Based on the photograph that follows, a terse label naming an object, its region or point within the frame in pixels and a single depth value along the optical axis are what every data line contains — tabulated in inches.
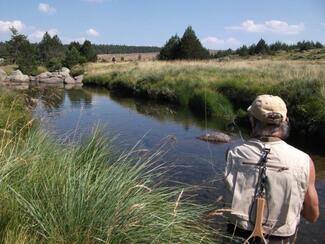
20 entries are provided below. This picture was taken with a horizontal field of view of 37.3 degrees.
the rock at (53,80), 1982.0
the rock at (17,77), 1863.2
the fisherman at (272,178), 118.0
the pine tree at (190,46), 2304.4
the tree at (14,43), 2871.3
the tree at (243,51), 3349.2
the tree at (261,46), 3332.7
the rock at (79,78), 1975.9
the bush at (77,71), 2180.6
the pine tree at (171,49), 2410.2
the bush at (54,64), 2571.4
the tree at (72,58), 2628.0
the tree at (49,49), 3309.5
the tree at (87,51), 3146.7
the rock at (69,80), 1922.7
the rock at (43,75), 2081.4
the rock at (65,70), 2256.4
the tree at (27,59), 2297.4
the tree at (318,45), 3563.0
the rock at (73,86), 1591.0
